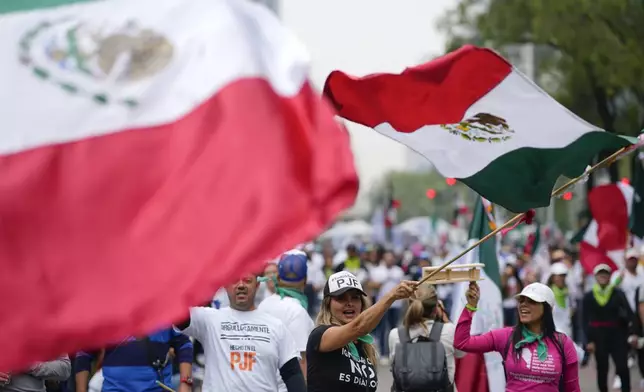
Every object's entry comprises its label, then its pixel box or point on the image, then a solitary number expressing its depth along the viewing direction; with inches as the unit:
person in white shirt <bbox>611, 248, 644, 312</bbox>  793.6
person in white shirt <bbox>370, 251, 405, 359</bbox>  967.6
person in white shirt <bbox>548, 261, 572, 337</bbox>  768.9
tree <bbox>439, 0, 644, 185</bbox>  1541.6
